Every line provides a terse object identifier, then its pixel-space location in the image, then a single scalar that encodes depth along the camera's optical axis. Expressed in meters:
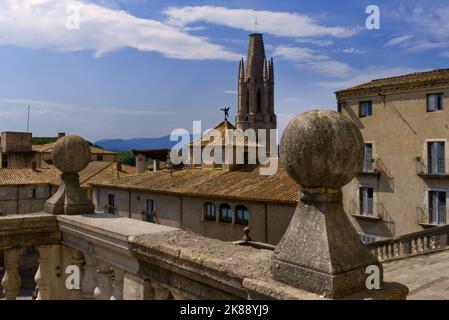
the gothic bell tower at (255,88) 100.19
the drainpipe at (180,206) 29.29
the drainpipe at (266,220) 24.37
